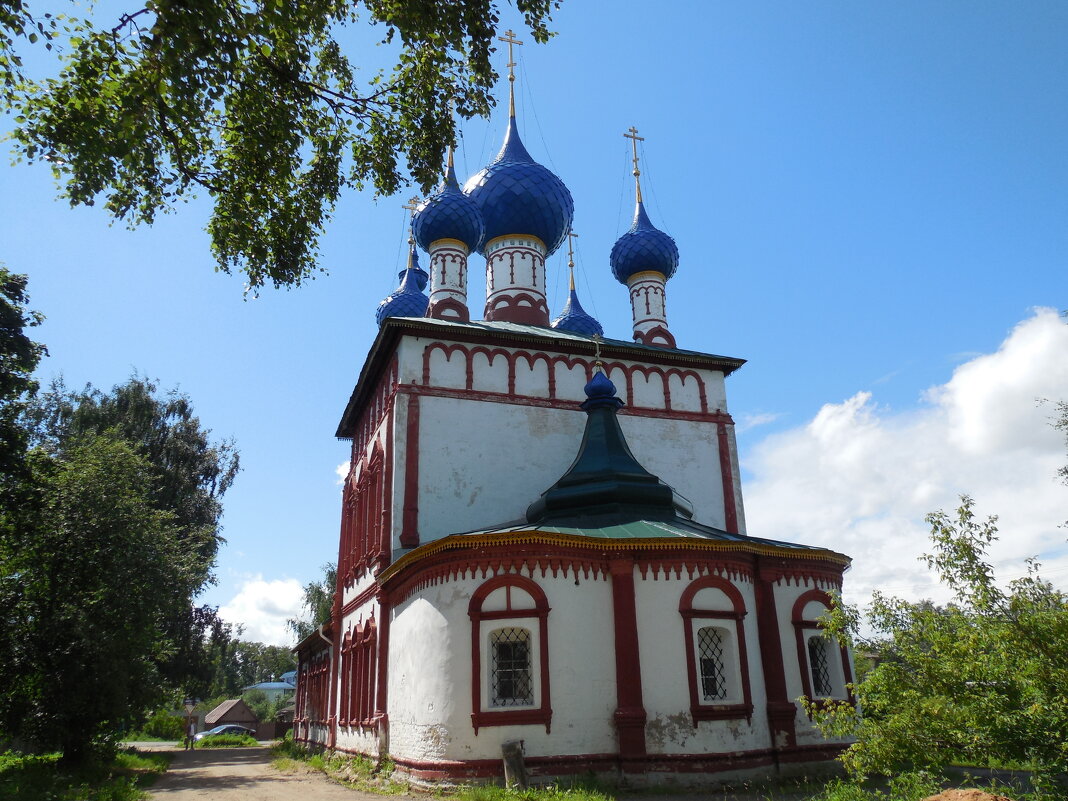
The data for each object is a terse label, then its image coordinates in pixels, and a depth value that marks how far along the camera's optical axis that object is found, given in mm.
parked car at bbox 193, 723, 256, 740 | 44009
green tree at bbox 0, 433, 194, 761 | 13742
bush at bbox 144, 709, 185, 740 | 46844
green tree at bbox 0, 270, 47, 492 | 12164
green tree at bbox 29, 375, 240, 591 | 23391
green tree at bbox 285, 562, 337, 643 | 35719
